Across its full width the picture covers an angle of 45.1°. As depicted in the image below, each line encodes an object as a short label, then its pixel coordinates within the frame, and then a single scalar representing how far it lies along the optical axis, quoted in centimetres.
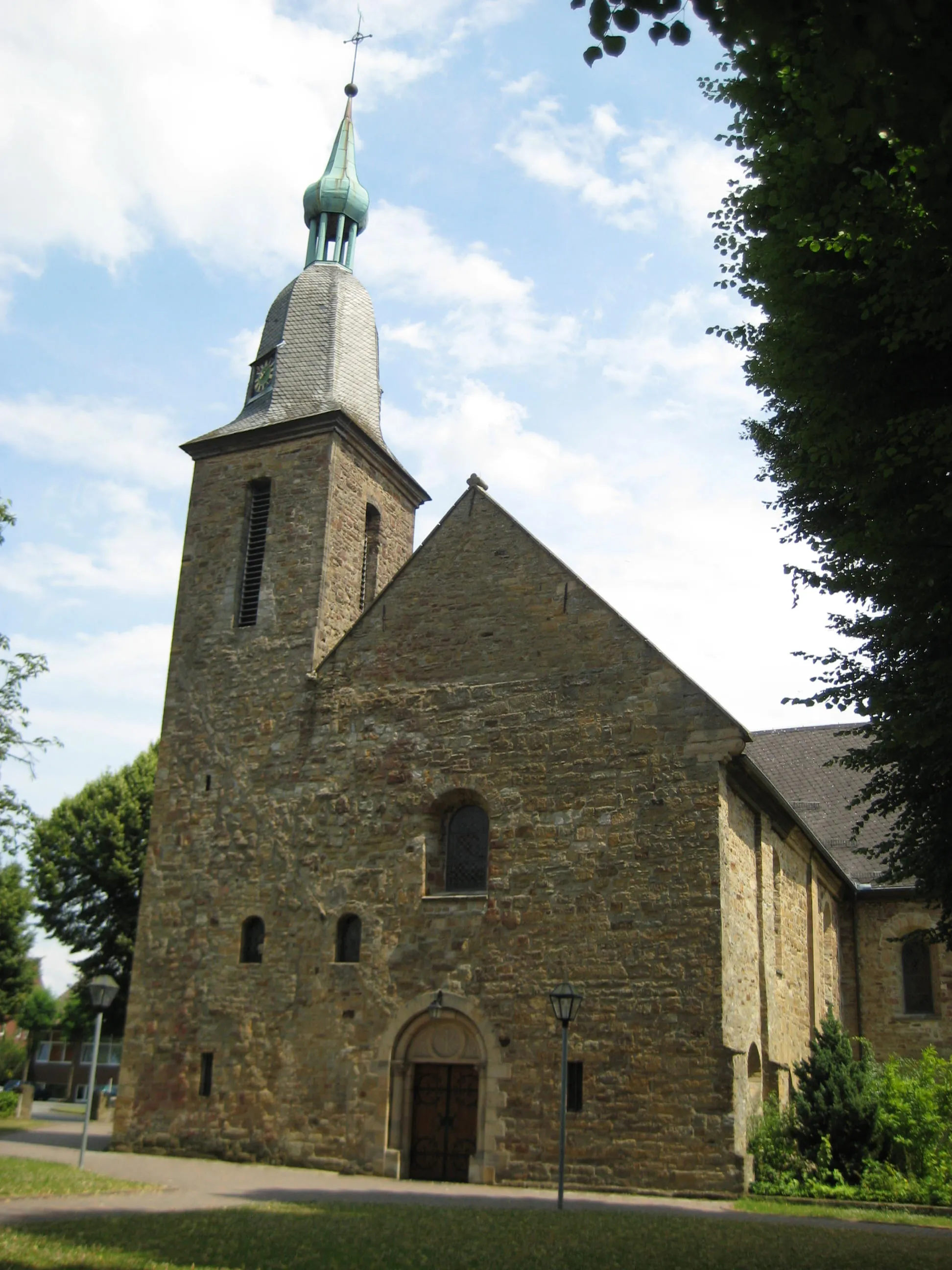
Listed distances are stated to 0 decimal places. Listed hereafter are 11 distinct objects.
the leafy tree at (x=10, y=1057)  5625
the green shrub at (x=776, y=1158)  1502
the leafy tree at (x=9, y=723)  2112
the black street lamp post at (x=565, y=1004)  1414
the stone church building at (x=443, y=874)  1593
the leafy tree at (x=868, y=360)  832
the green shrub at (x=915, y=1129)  1595
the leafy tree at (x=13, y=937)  3394
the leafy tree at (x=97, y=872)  3022
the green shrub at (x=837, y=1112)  1598
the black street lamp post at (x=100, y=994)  1766
